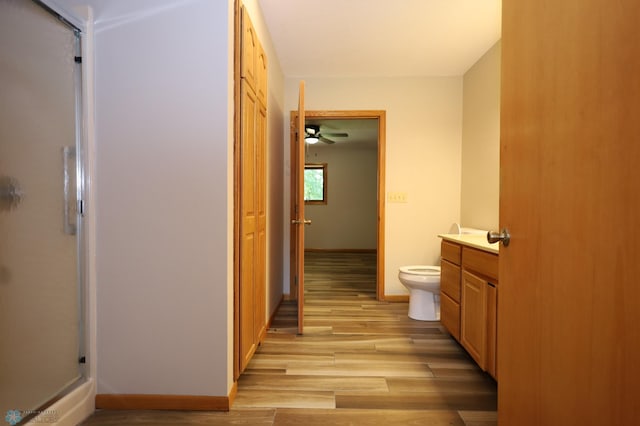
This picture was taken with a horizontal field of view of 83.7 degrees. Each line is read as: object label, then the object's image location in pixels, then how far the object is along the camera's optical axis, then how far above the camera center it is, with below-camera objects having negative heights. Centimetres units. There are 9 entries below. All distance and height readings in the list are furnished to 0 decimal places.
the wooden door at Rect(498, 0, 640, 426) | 69 -2
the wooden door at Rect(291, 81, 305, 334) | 274 -13
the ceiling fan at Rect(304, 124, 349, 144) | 556 +117
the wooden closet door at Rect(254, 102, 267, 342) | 239 -16
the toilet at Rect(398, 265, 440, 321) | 312 -83
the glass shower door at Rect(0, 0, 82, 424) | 158 -4
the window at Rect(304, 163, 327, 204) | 822 +44
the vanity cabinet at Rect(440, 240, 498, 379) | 192 -60
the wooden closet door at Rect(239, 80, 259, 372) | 193 -13
